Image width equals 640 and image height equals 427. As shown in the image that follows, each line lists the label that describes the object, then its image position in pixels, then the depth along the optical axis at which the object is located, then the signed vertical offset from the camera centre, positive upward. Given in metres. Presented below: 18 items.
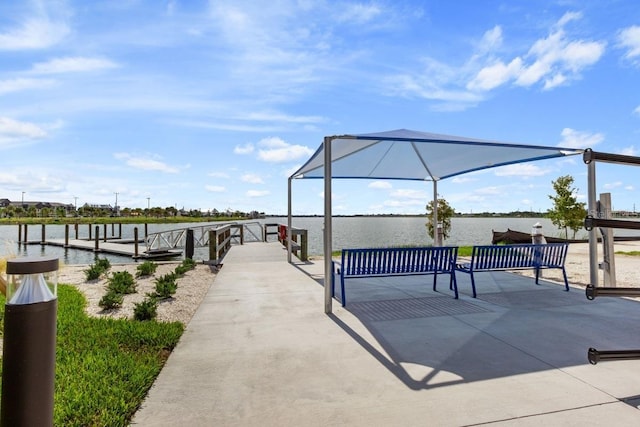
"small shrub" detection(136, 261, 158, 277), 7.65 -1.11
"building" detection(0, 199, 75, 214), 122.38 +4.94
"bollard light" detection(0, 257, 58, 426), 1.21 -0.43
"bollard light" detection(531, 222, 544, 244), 7.77 -0.36
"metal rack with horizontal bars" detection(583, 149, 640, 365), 2.36 -0.06
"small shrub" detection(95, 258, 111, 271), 7.97 -1.04
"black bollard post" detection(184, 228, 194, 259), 11.05 -0.84
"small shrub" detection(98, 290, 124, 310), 4.98 -1.16
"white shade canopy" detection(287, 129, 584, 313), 4.93 +1.24
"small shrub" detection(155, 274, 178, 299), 5.45 -1.09
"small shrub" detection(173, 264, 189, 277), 7.35 -1.10
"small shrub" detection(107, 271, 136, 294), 5.79 -1.09
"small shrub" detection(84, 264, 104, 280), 7.31 -1.13
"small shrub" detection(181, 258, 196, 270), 8.20 -1.06
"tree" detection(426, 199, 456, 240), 19.44 +0.28
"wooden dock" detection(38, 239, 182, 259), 19.24 -1.91
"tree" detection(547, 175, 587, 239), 20.00 +0.63
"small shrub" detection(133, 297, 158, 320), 4.37 -1.14
